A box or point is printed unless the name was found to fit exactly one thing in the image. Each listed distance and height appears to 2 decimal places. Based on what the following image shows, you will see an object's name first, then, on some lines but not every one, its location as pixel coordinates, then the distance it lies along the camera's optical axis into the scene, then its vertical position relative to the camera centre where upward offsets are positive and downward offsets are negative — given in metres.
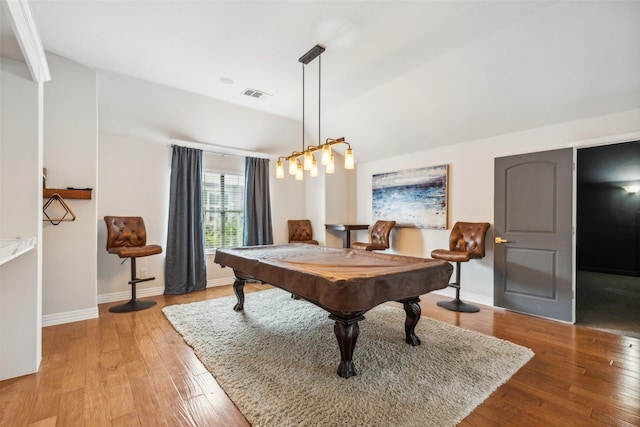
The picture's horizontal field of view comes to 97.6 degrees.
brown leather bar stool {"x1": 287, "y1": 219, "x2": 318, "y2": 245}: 5.64 -0.37
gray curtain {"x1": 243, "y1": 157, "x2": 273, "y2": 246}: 5.14 +0.17
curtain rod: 4.46 +1.10
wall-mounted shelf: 2.96 +0.22
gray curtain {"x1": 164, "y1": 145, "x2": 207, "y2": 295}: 4.32 -0.24
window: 4.92 +0.07
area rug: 1.66 -1.18
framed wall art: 4.46 +0.28
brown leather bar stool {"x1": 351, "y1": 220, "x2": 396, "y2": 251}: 4.73 -0.43
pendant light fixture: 2.66 +0.56
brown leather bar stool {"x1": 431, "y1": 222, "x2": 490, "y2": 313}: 3.59 -0.48
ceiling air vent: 3.94 +1.72
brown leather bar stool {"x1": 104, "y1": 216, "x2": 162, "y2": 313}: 3.48 -0.41
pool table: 1.77 -0.49
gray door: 3.23 -0.25
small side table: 5.12 -0.29
